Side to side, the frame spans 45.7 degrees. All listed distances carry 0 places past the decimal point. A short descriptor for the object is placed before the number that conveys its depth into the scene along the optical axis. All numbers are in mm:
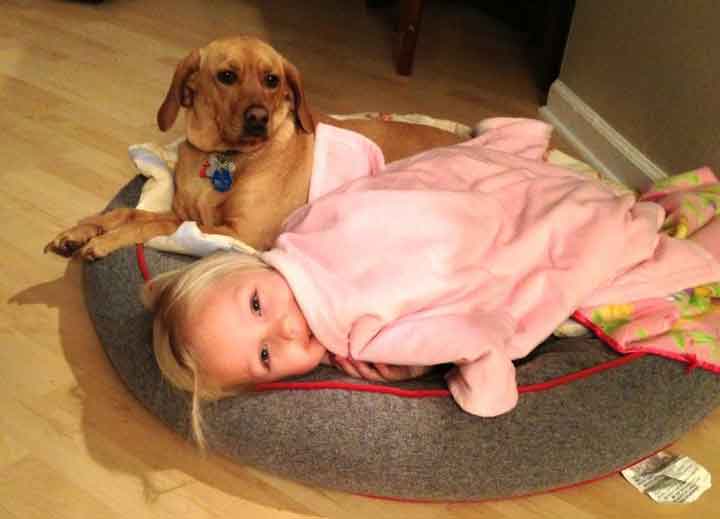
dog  1944
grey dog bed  1416
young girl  1417
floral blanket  1566
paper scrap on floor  1574
